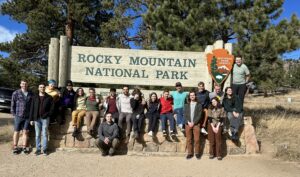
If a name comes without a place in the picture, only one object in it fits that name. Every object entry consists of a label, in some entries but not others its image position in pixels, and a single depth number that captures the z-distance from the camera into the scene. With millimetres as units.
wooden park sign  7521
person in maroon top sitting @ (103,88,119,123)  6547
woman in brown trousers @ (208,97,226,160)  6188
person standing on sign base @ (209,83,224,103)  6758
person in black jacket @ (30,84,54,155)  6162
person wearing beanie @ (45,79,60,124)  6423
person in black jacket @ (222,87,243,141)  6434
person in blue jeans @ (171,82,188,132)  6482
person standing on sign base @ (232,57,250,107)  7018
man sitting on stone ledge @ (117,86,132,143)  6450
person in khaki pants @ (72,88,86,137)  6466
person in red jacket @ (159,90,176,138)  6450
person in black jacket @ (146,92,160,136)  6445
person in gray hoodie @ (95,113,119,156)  6145
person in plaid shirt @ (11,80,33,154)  6177
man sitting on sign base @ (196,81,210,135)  6365
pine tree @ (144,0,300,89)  9780
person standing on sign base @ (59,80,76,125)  6589
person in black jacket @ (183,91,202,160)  6225
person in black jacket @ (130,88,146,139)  6391
